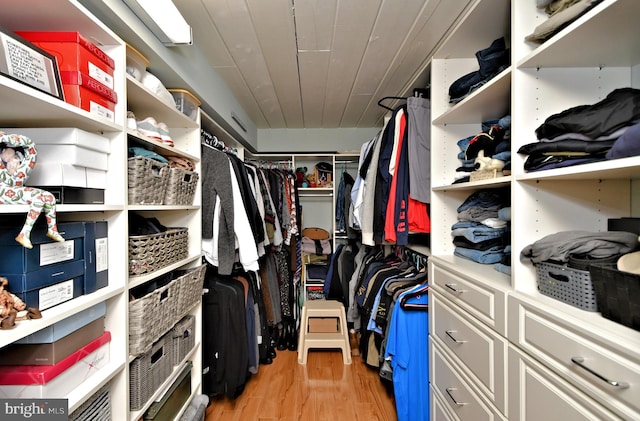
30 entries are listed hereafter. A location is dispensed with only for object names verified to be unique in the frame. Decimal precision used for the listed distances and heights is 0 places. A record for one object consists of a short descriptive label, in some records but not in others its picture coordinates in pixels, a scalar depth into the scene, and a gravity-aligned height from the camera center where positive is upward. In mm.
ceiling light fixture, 962 +736
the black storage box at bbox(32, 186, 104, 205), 759 +49
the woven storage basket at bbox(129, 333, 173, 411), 1020 -665
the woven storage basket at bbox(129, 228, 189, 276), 1037 -170
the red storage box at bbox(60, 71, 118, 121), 772 +360
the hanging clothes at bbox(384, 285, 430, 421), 1435 -793
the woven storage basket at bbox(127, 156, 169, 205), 1005 +125
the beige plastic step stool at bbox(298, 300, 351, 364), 2236 -1089
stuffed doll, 616 +59
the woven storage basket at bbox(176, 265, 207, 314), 1294 -396
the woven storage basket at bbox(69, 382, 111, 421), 801 -624
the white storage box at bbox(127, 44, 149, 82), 1033 +606
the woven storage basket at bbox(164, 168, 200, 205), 1235 +119
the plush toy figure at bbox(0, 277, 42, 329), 598 -231
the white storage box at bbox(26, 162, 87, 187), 748 +103
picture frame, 617 +364
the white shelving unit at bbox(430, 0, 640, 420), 605 -242
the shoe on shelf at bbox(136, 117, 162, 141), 1123 +357
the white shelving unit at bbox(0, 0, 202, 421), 684 +264
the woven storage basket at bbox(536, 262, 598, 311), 682 -206
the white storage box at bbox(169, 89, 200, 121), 1416 +605
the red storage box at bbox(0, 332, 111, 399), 698 -458
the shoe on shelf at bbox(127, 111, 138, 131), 1008 +340
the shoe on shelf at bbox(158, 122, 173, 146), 1220 +359
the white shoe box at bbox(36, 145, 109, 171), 766 +165
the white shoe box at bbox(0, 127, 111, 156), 763 +218
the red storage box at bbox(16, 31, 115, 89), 764 +477
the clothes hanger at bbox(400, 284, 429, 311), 1444 -486
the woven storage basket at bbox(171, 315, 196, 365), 1307 -656
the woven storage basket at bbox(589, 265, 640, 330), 578 -192
